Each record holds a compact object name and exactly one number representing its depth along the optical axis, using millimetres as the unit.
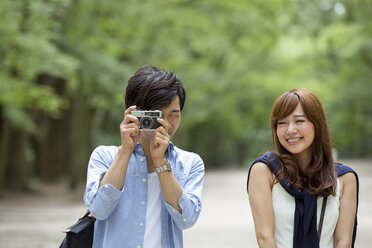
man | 5605
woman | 6211
